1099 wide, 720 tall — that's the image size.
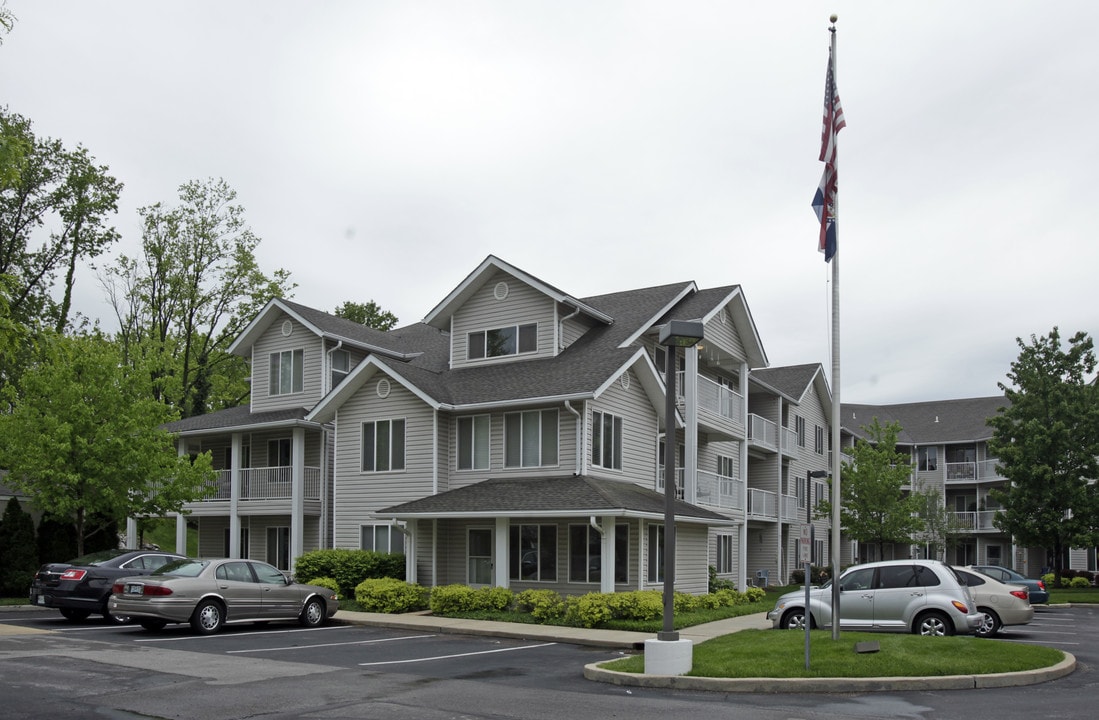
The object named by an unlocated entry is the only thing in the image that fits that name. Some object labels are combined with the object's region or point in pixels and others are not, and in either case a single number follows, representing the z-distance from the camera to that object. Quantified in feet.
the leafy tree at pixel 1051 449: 134.41
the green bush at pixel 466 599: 82.74
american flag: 57.62
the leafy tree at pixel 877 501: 149.28
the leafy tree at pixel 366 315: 205.36
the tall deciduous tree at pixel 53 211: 148.56
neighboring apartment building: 196.54
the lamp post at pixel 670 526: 47.52
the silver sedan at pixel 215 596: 64.54
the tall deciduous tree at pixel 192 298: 171.22
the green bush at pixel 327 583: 89.55
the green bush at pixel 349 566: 92.58
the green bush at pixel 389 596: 84.74
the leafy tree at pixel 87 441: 92.68
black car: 73.77
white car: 67.72
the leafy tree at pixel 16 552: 95.35
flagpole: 54.54
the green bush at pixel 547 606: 78.79
